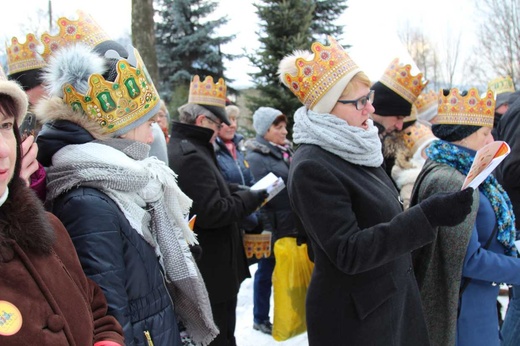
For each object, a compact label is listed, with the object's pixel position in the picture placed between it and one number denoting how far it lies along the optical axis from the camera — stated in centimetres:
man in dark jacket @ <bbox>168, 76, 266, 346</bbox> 331
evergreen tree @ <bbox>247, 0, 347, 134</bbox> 1404
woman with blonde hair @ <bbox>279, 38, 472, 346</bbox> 205
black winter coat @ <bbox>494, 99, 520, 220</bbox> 358
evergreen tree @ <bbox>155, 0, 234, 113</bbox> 2053
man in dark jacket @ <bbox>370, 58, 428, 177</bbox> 442
